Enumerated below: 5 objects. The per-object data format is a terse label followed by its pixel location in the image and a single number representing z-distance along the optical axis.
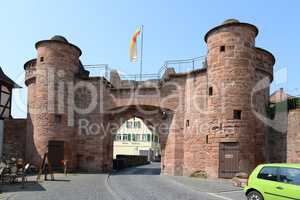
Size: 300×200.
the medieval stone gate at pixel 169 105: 19.89
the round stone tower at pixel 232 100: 19.42
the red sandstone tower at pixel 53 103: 23.22
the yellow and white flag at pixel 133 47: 29.40
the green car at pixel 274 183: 8.85
